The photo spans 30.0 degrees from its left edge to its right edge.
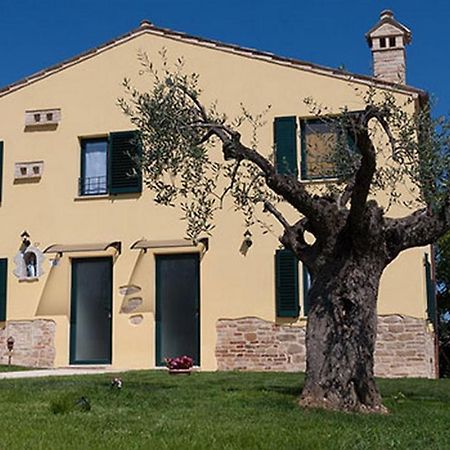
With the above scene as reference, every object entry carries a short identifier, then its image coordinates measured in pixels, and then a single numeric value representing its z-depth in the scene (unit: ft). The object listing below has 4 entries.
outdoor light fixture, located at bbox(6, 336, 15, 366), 55.83
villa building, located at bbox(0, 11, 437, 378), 52.11
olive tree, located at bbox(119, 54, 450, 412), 30.37
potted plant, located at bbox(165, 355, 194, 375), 44.86
